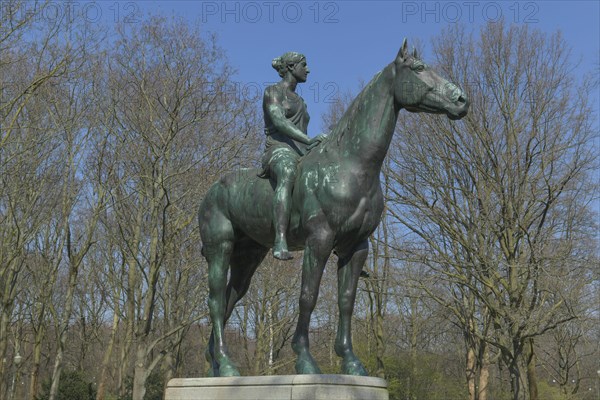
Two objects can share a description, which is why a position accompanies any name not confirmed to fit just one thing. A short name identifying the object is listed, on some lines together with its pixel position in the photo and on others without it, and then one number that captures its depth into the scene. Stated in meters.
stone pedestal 5.59
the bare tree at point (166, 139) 19.19
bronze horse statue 6.37
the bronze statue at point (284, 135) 6.54
